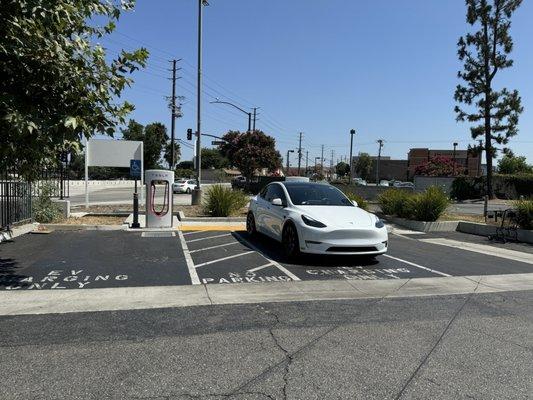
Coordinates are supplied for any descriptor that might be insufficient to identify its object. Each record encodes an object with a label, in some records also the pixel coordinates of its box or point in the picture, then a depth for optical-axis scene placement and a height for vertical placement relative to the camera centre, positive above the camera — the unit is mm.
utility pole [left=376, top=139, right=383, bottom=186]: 96106 +7531
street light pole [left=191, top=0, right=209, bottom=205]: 23234 +4259
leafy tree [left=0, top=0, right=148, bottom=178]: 6227 +1329
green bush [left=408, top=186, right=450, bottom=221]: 16395 -743
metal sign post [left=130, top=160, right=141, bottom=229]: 15727 +207
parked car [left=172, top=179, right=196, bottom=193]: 45881 -862
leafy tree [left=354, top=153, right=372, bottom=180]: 119125 +3971
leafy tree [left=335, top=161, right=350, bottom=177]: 127862 +3259
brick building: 116938 +6746
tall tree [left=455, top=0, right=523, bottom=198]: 35031 +7967
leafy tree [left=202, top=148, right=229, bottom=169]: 131075 +4892
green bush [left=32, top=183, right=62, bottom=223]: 13680 -972
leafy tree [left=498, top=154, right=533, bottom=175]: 63200 +2626
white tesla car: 8727 -777
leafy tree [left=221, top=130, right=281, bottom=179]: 53656 +2844
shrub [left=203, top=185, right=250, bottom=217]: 16312 -793
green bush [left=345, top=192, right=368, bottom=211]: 18242 -723
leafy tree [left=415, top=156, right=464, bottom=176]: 69000 +2359
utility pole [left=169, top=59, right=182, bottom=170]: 48750 +7196
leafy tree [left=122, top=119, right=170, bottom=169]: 79438 +5908
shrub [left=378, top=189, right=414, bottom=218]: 17408 -717
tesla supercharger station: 13539 -614
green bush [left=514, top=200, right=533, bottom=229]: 14242 -817
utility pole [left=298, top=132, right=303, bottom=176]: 95550 +5154
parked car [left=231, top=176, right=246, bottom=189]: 36944 -430
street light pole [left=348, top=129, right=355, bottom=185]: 46562 +4054
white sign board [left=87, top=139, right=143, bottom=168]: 19406 +853
